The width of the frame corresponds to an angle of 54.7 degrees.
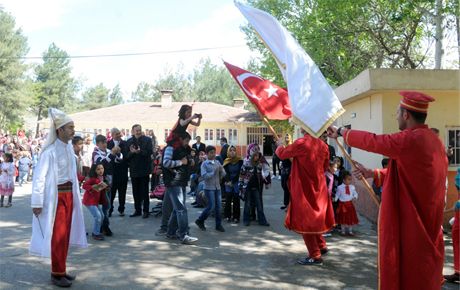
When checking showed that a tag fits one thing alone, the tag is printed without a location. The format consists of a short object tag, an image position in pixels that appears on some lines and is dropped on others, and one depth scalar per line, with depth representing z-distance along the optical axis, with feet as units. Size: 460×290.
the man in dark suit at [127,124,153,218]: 31.53
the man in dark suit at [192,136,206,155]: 45.91
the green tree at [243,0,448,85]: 50.34
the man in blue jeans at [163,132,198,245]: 23.21
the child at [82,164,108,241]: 24.00
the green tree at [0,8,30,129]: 150.00
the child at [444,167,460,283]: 17.46
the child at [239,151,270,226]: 29.43
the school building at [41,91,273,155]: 121.39
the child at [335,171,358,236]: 26.22
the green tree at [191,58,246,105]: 238.48
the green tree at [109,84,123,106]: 270.89
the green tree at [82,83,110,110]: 244.42
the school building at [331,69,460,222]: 29.43
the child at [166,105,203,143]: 23.24
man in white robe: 16.42
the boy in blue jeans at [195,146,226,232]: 26.89
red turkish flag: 19.94
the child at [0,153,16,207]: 36.01
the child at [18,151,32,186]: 53.20
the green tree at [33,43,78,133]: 198.08
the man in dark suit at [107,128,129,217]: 31.53
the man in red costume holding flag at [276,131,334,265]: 19.70
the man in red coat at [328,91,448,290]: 11.68
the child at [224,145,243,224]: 30.25
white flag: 14.47
